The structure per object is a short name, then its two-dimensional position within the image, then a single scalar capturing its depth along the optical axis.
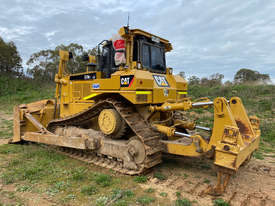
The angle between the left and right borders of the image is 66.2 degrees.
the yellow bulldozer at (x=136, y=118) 3.80
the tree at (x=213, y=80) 17.06
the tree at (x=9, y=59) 25.56
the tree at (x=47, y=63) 27.89
